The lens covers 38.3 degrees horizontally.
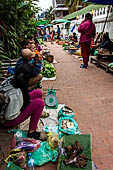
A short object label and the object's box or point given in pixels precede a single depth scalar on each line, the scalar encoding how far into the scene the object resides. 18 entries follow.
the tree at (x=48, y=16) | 46.68
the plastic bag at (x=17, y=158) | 1.99
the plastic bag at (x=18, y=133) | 2.56
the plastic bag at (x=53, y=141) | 2.40
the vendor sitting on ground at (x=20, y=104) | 2.06
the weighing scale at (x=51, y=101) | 3.70
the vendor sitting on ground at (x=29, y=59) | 3.09
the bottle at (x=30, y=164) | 2.16
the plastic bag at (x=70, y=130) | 2.86
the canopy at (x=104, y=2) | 6.26
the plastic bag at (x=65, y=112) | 3.31
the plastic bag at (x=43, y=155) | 2.26
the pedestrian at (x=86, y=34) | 7.01
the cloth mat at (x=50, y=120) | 3.11
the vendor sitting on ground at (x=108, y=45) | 7.36
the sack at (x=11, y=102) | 2.04
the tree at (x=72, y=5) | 25.52
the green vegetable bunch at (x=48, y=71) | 6.08
